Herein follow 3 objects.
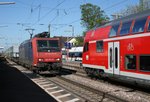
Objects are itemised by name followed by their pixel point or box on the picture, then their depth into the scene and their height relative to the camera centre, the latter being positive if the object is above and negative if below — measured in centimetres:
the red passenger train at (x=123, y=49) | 1480 +37
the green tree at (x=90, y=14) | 8431 +1069
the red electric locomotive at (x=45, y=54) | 2595 +24
